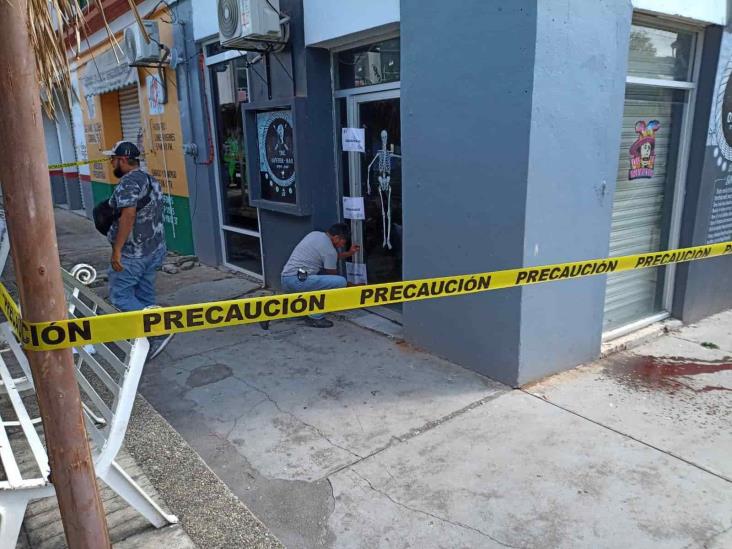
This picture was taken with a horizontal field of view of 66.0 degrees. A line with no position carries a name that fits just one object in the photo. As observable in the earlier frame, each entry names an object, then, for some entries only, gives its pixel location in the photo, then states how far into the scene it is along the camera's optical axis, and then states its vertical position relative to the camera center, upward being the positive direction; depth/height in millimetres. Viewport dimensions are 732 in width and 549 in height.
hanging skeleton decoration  5426 -347
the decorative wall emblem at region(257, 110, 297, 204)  6039 -134
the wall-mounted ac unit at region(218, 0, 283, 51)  5297 +1128
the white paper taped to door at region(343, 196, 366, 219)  5805 -654
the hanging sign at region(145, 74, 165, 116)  8320 +753
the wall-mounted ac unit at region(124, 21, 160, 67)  7533 +1313
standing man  4520 -693
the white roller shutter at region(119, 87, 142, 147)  10172 +589
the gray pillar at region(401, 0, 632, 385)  3734 -138
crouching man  5430 -1140
